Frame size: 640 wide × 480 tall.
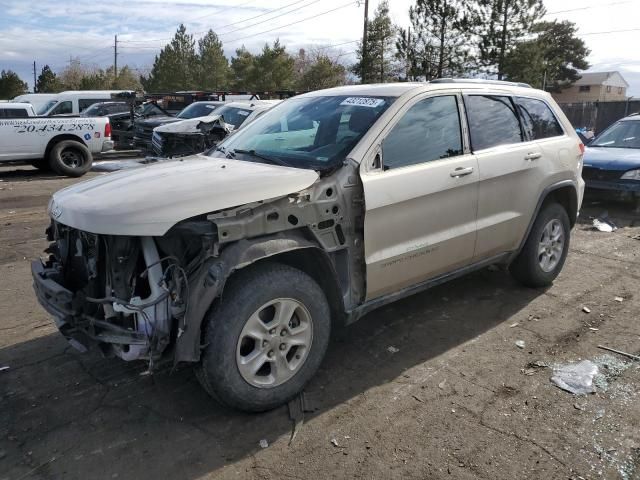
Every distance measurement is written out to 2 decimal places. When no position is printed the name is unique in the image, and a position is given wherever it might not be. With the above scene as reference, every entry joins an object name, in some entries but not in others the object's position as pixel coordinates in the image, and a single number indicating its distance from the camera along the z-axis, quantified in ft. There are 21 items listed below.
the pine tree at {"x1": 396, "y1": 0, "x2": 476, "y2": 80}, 107.86
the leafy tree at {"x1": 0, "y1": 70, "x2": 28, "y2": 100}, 178.91
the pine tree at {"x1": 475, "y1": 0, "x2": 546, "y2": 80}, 103.30
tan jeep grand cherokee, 9.48
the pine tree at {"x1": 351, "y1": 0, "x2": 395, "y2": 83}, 117.50
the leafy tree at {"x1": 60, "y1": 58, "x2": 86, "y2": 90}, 214.36
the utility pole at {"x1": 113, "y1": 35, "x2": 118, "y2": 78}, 236.84
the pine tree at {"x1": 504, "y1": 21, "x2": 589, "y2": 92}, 102.68
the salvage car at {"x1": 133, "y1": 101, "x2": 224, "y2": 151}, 51.55
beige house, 238.19
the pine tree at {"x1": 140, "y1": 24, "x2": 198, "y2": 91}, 182.50
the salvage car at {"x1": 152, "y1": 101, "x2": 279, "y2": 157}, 39.58
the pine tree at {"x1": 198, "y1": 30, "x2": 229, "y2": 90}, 181.06
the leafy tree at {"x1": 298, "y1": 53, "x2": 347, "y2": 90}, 147.23
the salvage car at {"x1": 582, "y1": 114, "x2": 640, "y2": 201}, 28.60
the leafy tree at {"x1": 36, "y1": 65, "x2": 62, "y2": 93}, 198.08
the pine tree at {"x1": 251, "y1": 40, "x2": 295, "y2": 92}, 151.53
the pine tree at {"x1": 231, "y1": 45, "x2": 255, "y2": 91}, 155.53
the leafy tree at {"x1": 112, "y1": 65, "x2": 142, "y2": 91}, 202.54
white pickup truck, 39.96
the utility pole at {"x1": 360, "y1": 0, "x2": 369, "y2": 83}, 113.09
